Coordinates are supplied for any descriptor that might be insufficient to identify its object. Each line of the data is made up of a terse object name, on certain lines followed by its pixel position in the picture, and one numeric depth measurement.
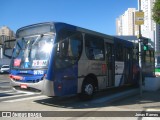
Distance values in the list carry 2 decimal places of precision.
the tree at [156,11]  10.70
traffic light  9.15
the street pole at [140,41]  8.78
